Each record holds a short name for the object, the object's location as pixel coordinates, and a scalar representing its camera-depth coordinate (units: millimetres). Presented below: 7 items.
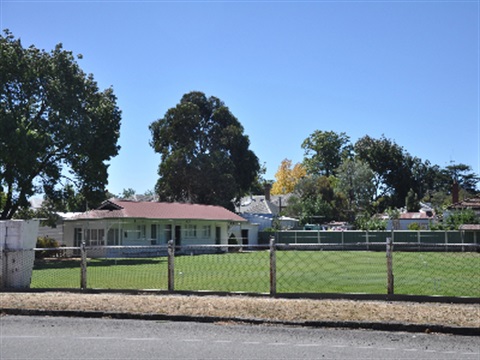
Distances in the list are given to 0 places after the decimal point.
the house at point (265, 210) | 66688
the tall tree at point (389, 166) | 102438
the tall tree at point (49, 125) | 36406
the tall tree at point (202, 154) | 68188
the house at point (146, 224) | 45156
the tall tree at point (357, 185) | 92688
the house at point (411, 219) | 67119
